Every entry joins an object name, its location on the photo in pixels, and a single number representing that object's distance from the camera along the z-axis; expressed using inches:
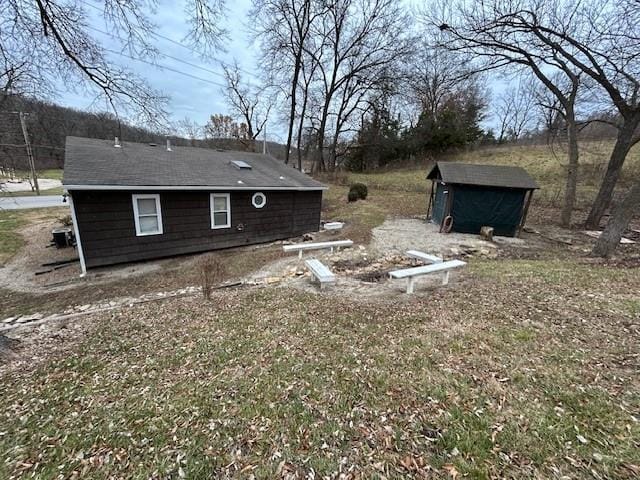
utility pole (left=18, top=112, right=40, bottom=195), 645.3
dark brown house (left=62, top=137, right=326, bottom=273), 311.4
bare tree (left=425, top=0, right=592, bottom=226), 386.0
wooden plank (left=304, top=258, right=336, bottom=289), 220.2
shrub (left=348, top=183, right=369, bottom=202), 718.5
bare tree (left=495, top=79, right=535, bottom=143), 1425.9
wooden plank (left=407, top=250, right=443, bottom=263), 274.4
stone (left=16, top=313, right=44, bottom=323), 203.2
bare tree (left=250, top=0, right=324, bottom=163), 786.8
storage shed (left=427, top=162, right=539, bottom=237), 419.2
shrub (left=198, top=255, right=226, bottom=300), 211.5
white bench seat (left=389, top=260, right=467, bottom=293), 206.9
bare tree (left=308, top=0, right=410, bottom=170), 829.8
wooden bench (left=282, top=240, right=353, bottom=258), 326.1
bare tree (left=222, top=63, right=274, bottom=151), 984.7
